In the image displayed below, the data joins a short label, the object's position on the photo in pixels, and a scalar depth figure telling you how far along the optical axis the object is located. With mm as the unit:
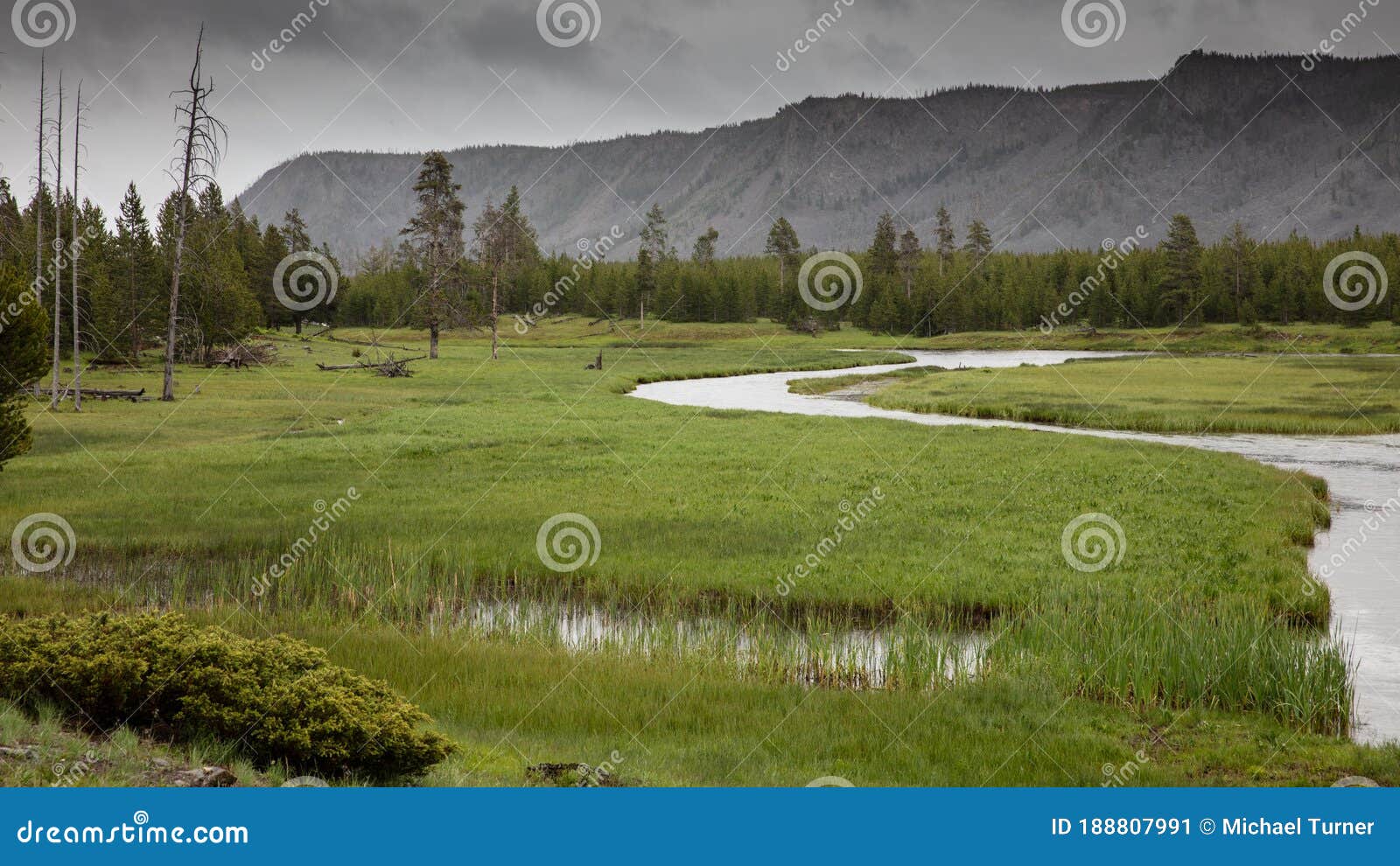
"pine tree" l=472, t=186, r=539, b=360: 96562
